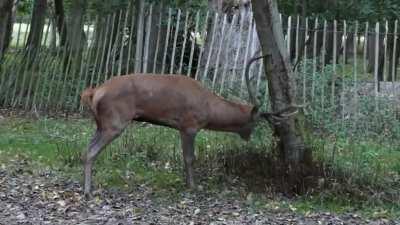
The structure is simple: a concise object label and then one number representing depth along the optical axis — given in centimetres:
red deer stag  822
